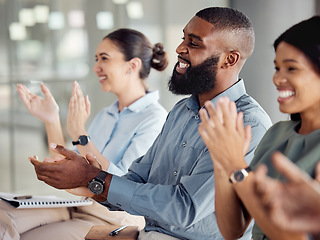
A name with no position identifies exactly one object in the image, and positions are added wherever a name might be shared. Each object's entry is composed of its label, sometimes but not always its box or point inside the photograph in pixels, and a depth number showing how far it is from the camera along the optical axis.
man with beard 1.98
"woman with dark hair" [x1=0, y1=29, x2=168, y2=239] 2.34
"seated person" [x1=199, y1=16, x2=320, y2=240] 1.64
